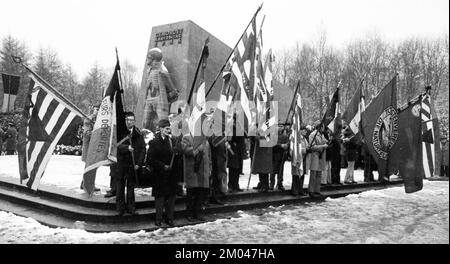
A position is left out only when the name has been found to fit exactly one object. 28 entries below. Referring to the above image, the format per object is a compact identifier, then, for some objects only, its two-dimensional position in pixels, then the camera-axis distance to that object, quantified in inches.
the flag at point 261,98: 396.8
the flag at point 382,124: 360.8
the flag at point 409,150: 312.3
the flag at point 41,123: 275.4
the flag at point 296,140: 390.0
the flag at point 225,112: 341.4
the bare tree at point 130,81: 2161.9
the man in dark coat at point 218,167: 341.4
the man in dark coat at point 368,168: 571.5
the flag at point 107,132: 263.4
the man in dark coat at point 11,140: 733.3
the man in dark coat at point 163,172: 265.9
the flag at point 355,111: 447.5
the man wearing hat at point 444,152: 765.9
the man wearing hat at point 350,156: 529.0
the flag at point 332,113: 434.0
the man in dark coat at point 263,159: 388.2
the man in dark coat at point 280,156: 407.5
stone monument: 429.6
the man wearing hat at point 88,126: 340.1
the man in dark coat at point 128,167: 268.1
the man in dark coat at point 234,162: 375.9
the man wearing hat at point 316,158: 417.4
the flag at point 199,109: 294.7
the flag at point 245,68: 356.8
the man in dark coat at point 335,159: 490.2
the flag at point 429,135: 370.6
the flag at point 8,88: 710.5
